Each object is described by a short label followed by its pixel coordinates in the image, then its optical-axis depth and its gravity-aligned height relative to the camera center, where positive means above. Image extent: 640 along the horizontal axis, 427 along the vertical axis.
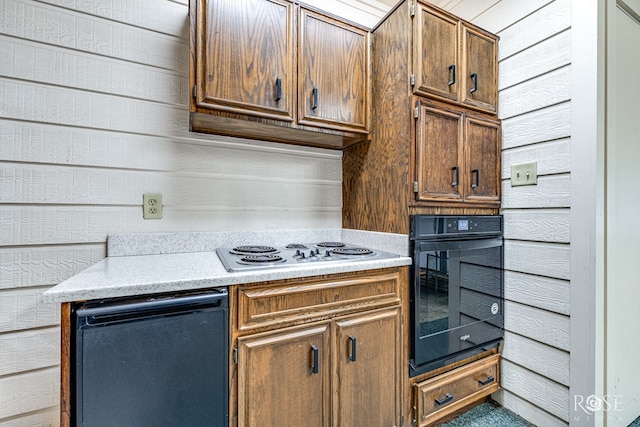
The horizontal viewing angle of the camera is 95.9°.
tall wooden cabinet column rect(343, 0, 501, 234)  1.46 +0.50
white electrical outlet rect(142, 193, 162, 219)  1.47 +0.03
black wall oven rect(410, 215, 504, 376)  1.45 -0.40
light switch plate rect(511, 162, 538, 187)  1.56 +0.23
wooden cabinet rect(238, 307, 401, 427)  1.08 -0.66
